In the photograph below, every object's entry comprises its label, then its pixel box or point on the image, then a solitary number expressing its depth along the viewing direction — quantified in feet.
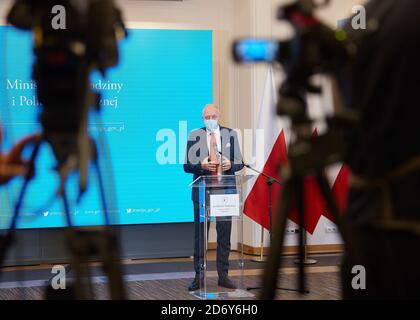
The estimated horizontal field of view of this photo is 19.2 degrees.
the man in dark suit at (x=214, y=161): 36.30
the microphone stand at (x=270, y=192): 43.45
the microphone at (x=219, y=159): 38.15
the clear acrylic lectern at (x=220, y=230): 34.52
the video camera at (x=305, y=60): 9.33
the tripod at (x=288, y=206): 9.66
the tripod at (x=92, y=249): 10.78
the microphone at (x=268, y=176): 39.71
